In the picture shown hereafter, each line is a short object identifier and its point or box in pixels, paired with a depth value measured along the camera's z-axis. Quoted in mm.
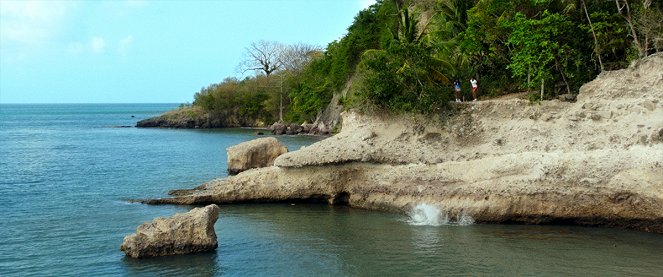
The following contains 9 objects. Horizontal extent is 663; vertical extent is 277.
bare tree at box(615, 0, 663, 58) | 22641
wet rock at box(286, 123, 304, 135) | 70038
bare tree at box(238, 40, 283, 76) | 93562
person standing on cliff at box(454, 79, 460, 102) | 26350
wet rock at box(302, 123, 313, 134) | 70662
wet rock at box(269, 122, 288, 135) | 70288
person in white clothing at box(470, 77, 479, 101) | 27016
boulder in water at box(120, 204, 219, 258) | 16891
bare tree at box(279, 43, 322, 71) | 87562
